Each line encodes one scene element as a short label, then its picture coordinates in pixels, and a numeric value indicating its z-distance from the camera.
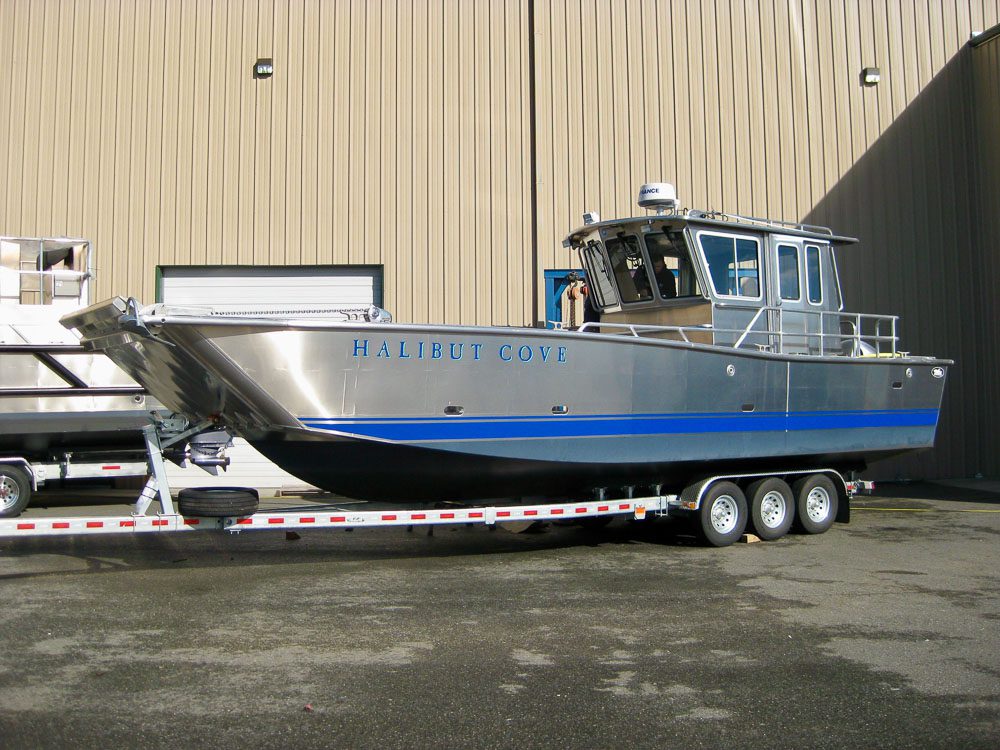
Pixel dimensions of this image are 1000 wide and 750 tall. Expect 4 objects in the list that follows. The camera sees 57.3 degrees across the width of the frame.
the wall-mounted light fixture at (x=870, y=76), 15.27
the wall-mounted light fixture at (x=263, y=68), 14.48
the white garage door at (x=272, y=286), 14.52
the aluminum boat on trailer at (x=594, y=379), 6.91
